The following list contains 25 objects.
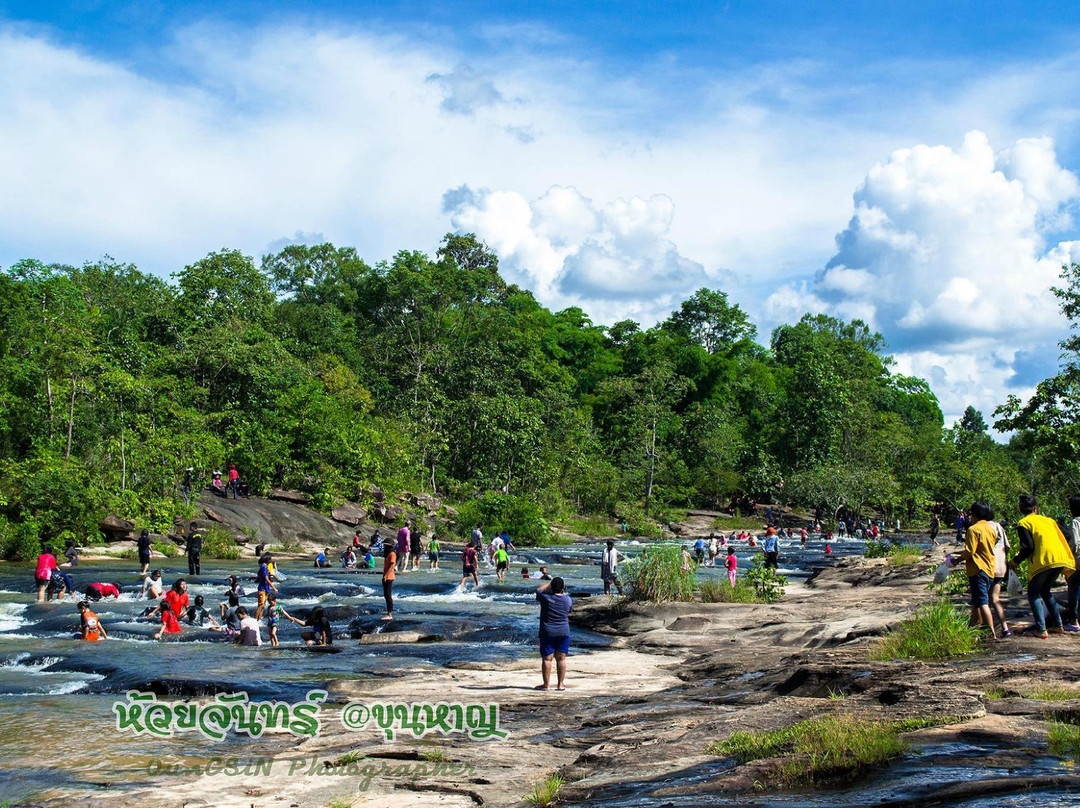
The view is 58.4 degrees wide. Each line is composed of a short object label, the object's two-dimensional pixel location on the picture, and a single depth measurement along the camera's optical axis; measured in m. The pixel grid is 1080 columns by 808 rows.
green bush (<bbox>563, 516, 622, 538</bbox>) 54.75
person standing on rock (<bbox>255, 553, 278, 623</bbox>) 19.62
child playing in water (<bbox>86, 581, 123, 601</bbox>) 22.55
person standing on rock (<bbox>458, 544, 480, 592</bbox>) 26.98
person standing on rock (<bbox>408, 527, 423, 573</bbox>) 33.59
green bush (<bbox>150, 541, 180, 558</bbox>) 34.28
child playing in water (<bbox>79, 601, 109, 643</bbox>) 18.12
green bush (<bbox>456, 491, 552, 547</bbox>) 45.06
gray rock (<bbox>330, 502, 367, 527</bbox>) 43.69
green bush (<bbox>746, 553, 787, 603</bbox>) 22.22
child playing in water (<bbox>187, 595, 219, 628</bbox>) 19.72
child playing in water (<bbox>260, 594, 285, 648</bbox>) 18.00
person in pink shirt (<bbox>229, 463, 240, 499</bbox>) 42.81
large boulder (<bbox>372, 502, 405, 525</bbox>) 46.66
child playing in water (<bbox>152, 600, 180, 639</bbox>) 18.52
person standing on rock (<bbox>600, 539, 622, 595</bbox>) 24.61
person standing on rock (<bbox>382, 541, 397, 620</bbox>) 19.70
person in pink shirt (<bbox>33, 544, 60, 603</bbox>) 22.39
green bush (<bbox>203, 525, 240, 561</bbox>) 34.94
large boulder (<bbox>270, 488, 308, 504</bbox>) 45.69
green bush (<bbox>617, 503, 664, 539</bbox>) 56.84
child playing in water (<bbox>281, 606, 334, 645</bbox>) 18.05
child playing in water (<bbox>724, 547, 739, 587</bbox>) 26.53
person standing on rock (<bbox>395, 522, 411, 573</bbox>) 29.77
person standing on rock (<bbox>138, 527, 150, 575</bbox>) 26.89
